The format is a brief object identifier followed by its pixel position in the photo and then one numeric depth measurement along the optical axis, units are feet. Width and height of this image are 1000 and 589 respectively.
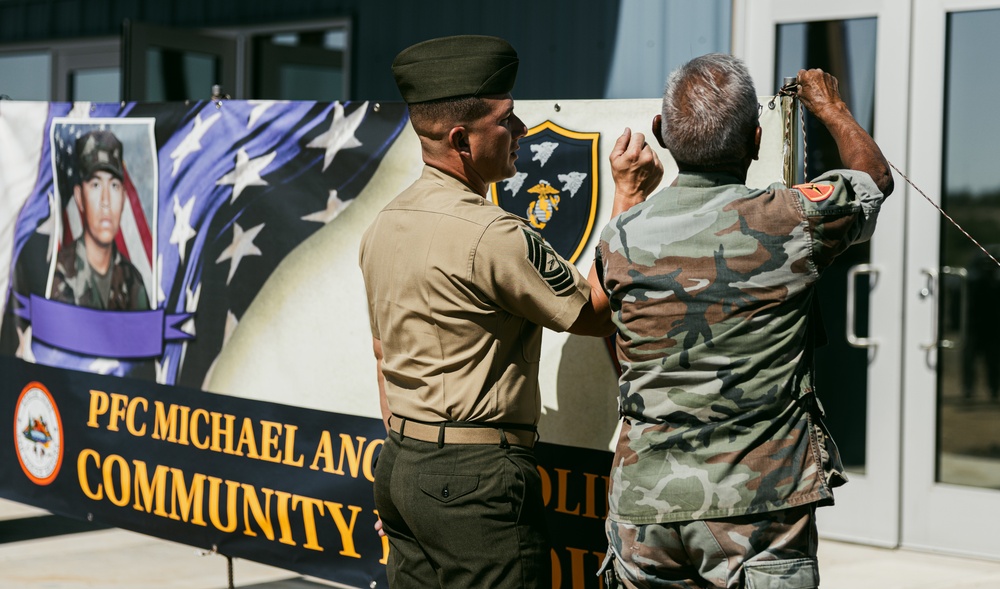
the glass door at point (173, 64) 21.60
